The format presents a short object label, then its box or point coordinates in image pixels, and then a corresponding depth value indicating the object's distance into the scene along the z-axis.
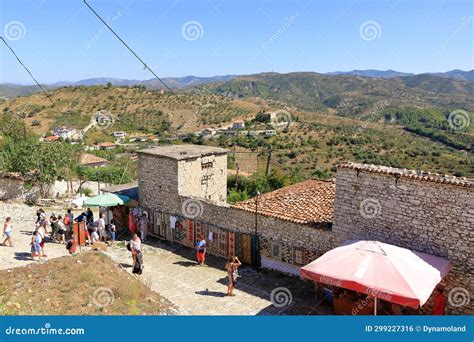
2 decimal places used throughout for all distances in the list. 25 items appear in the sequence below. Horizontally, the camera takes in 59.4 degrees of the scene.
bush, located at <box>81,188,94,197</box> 27.55
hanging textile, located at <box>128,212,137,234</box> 18.47
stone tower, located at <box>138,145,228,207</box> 17.02
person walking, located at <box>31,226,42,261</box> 13.90
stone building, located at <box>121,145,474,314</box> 10.73
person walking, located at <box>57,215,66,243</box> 16.47
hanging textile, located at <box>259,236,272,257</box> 14.49
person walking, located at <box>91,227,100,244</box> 16.47
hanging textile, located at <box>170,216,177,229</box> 17.30
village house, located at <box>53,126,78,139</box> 64.38
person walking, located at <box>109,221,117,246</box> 17.45
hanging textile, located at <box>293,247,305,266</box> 13.67
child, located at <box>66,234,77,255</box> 14.65
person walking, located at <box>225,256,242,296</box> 12.55
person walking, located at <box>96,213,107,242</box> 17.14
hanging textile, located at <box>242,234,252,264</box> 15.00
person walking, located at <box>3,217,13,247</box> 15.04
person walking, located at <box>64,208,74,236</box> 16.27
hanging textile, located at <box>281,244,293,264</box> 13.95
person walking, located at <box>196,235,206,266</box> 15.04
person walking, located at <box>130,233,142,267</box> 13.64
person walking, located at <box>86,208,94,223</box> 17.05
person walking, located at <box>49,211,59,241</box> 16.41
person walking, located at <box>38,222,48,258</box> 14.01
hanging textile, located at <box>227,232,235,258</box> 15.45
